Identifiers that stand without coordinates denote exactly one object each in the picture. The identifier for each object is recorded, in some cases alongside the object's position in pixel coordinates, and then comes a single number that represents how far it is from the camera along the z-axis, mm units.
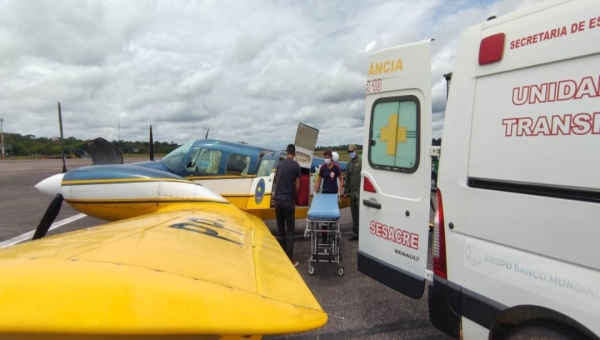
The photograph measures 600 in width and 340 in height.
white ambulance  1573
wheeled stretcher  4781
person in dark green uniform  7160
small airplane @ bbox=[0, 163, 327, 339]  1375
